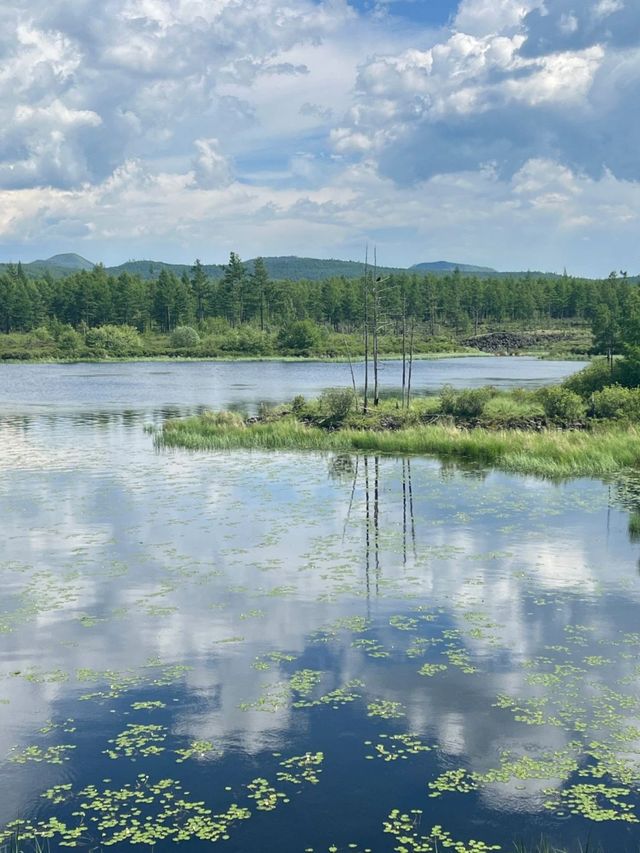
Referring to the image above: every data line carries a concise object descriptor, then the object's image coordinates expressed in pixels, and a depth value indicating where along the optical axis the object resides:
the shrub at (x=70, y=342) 151.12
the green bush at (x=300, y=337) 157.00
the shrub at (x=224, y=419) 46.40
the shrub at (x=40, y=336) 157.12
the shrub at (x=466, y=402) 48.56
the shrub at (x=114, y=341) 151.75
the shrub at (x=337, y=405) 48.38
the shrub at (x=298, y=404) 52.38
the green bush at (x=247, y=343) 155.50
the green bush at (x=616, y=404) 43.75
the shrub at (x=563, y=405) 45.81
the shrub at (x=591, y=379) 54.06
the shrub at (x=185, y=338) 157.38
